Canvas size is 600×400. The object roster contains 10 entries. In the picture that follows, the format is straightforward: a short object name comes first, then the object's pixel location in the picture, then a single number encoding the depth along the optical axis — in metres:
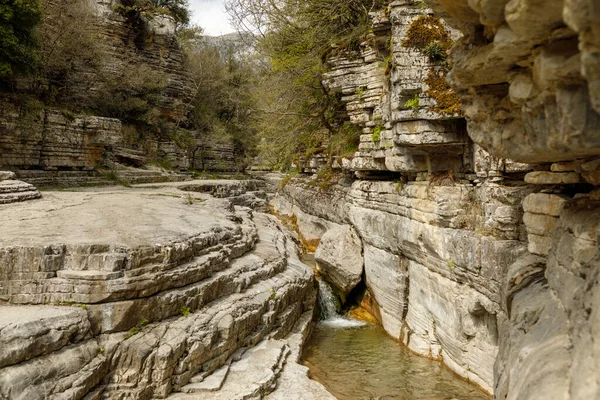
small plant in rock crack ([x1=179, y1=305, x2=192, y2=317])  6.93
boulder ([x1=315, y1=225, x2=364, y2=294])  11.78
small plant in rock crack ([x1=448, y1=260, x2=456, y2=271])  8.02
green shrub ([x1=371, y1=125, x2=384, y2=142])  11.15
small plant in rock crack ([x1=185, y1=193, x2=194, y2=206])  13.59
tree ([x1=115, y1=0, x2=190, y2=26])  25.36
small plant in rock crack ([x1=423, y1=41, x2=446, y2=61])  8.90
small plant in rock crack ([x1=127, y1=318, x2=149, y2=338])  6.18
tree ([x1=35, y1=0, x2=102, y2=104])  18.52
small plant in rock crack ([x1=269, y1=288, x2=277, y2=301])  8.69
